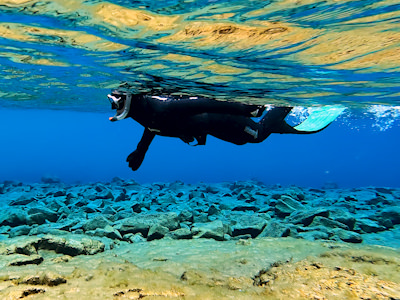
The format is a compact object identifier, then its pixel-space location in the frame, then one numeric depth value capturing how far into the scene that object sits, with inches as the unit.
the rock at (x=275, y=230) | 258.8
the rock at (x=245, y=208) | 413.5
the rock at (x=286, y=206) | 374.0
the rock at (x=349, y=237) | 259.0
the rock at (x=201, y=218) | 332.2
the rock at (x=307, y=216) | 317.1
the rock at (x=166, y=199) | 469.7
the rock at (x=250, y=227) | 279.1
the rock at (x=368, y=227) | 303.7
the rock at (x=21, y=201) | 451.2
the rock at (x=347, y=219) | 306.3
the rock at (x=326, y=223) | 295.4
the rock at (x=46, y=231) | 257.8
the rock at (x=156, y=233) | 263.6
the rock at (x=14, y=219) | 303.6
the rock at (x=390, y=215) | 333.1
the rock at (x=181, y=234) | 264.4
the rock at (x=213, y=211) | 386.0
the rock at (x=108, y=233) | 264.5
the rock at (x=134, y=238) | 262.9
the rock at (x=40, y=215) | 313.7
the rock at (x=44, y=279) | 129.6
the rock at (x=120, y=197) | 504.7
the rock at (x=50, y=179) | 1063.3
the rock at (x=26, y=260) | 170.9
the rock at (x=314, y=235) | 261.4
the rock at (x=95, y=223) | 285.3
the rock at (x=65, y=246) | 203.5
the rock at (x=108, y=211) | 370.0
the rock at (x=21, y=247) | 188.5
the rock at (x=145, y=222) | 281.9
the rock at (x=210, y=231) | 262.0
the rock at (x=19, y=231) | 263.5
